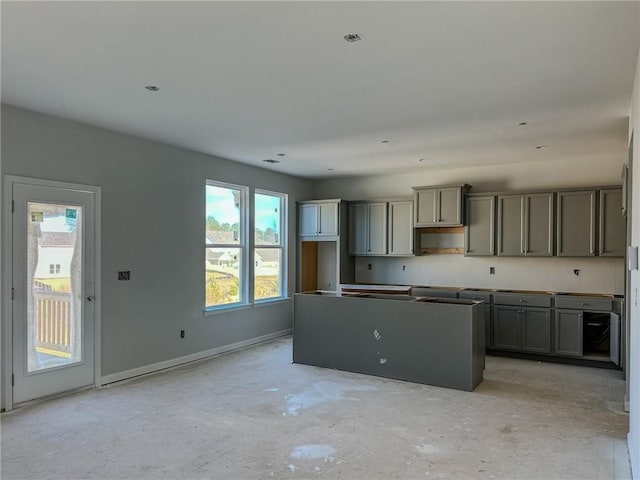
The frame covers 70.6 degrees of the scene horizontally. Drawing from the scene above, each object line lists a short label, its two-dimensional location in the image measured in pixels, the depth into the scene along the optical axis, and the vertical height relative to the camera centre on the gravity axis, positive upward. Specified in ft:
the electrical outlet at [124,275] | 16.26 -1.15
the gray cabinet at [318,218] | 24.84 +1.44
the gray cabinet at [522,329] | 19.26 -3.65
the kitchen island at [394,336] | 15.31 -3.39
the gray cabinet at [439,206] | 21.59 +1.90
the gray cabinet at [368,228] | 24.22 +0.88
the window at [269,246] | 23.21 -0.12
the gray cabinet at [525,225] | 19.96 +0.91
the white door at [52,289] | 13.56 -1.48
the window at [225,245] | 20.43 -0.07
